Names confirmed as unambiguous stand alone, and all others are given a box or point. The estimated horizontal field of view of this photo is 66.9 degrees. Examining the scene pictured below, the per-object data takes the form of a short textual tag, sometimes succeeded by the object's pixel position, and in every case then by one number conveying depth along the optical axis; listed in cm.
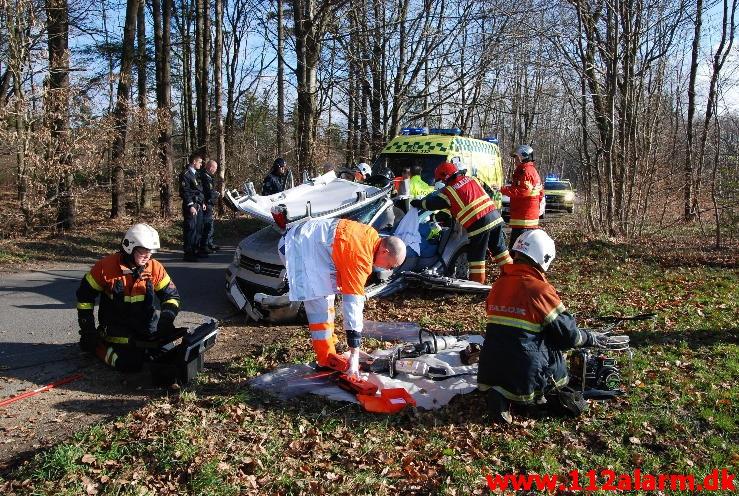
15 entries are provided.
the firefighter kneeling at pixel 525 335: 426
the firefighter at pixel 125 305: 527
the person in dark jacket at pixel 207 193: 1130
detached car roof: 731
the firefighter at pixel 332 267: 483
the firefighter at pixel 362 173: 1032
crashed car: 679
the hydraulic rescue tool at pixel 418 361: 514
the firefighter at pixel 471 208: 762
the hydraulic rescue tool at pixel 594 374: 472
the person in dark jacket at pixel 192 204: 1072
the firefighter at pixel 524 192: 845
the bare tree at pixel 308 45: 1359
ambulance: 1142
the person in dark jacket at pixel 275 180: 1167
